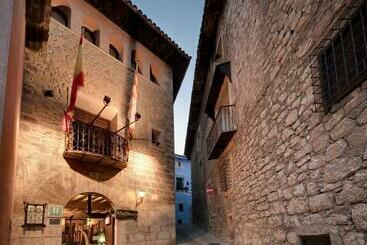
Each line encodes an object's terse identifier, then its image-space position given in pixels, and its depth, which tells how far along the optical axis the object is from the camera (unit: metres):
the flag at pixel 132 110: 10.67
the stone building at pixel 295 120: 3.95
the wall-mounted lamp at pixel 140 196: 10.79
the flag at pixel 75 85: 8.30
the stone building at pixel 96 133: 8.01
